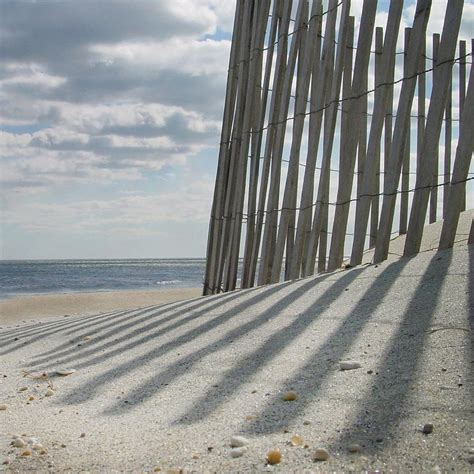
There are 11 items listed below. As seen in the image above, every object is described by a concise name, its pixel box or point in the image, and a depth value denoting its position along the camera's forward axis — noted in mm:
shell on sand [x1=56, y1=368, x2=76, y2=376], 3066
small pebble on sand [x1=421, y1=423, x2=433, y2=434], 1735
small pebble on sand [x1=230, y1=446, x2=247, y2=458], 1744
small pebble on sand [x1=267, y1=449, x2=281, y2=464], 1677
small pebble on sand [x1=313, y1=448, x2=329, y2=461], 1662
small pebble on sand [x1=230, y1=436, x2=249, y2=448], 1808
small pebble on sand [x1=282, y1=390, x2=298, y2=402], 2135
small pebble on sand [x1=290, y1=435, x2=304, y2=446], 1770
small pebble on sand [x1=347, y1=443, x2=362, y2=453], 1684
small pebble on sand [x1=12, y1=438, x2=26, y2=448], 1999
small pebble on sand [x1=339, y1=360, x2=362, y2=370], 2326
